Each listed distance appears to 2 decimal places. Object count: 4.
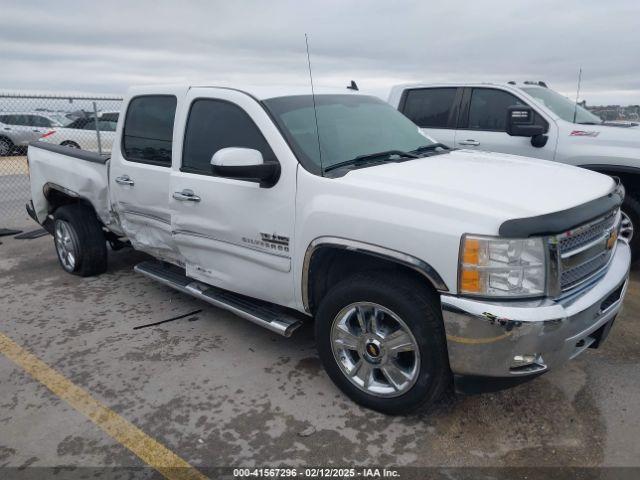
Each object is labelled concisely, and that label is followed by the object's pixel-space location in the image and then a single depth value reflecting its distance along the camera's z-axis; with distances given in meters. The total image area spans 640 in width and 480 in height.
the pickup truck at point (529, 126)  5.27
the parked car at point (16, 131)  17.00
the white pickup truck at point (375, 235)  2.50
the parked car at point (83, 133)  13.36
